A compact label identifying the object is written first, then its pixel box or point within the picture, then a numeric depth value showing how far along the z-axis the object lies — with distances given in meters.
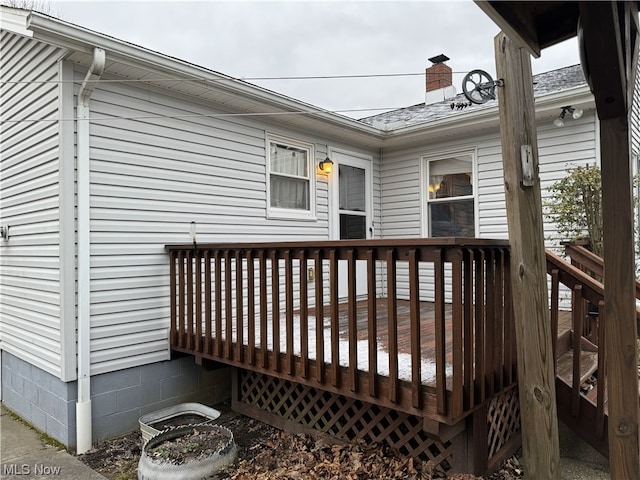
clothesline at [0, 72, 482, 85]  3.55
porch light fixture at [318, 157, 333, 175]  5.62
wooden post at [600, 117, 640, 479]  1.73
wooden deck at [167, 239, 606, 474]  2.33
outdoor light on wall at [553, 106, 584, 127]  4.76
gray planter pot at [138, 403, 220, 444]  3.30
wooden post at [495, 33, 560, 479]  2.45
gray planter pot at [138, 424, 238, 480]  2.66
